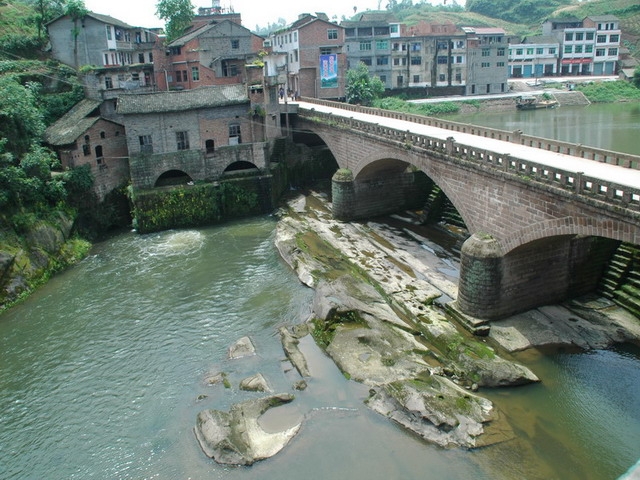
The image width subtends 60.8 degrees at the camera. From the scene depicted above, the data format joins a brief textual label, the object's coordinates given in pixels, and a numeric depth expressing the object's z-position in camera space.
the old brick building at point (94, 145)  40.72
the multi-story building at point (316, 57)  70.88
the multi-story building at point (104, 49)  52.38
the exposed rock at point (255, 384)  21.84
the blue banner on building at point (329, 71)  71.62
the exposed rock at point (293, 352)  22.92
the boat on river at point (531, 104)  91.06
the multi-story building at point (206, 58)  58.38
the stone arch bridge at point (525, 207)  20.91
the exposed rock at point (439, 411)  18.52
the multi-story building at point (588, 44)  108.81
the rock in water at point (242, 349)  24.53
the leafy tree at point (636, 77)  96.62
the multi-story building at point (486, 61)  95.44
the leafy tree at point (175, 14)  71.75
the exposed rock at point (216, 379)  22.58
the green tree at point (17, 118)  35.31
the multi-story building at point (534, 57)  109.75
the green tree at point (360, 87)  79.69
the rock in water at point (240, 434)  18.34
